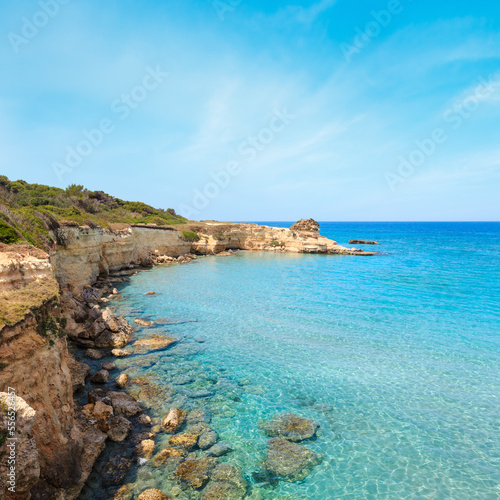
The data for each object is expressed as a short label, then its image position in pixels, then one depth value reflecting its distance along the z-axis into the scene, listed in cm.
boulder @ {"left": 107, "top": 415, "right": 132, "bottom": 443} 892
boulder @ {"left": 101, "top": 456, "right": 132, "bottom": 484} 751
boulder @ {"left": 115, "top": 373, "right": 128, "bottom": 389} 1185
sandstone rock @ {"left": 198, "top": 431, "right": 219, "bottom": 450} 886
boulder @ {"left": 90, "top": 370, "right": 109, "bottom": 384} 1202
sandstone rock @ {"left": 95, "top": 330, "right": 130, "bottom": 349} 1571
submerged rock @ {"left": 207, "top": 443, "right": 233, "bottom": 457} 855
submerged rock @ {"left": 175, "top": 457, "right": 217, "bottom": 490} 750
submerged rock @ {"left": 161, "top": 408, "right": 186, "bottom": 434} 954
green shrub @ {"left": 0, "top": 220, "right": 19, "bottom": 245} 1309
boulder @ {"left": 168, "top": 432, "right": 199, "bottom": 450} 881
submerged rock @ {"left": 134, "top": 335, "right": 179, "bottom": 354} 1552
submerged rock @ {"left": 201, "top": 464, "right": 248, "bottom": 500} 718
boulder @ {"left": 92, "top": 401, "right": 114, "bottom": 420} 950
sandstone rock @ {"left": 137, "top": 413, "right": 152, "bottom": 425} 976
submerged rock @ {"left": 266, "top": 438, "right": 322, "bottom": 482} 798
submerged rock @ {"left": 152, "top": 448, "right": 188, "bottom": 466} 814
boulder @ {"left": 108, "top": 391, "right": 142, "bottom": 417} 1012
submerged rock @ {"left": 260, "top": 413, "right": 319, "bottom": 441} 941
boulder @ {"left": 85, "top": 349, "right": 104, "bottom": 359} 1445
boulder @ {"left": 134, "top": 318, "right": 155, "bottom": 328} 1918
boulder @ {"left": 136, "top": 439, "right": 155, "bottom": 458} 840
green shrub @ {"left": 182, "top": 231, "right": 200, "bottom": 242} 5709
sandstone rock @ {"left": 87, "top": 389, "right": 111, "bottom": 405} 1038
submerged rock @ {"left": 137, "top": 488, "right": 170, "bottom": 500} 691
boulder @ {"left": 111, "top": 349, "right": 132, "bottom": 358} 1474
